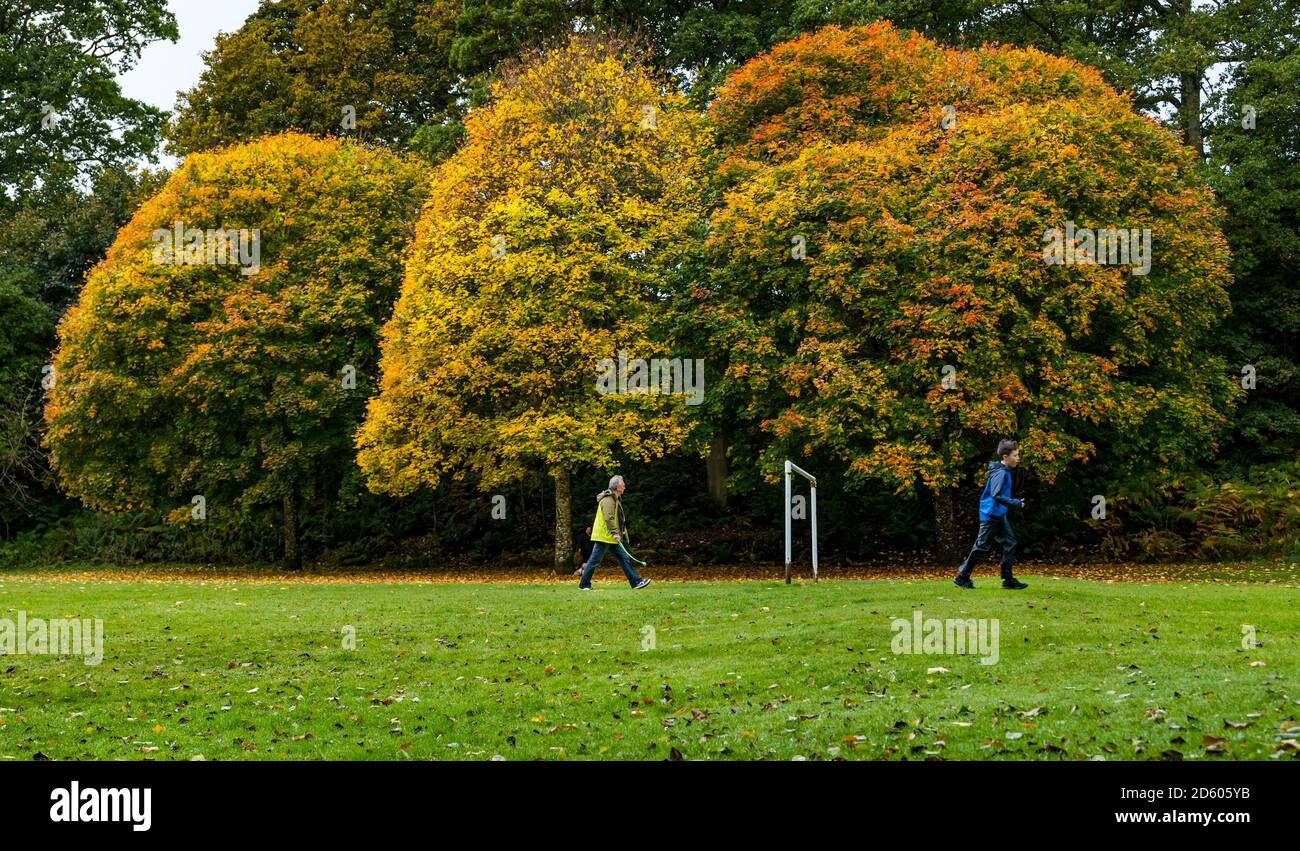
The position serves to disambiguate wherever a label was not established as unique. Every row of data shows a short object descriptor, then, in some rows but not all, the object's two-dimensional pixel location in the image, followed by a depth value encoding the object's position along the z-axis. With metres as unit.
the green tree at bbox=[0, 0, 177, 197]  40.66
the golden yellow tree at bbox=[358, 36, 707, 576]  28.16
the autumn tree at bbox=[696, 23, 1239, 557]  25.62
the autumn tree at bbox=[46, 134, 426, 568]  32.53
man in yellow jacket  19.61
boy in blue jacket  16.56
